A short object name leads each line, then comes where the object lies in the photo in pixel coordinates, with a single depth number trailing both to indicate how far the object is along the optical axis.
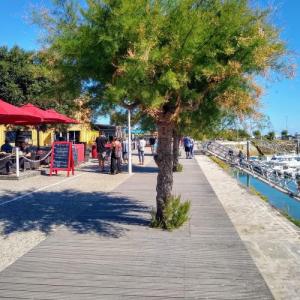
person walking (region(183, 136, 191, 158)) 20.48
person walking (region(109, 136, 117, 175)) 12.05
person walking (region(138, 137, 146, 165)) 15.45
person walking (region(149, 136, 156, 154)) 20.90
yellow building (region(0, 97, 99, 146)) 22.71
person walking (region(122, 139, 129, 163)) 16.25
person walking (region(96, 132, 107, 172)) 13.19
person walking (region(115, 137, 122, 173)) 12.14
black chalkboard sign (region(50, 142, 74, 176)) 11.51
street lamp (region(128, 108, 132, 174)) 12.32
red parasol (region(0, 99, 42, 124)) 9.43
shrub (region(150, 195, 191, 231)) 5.16
